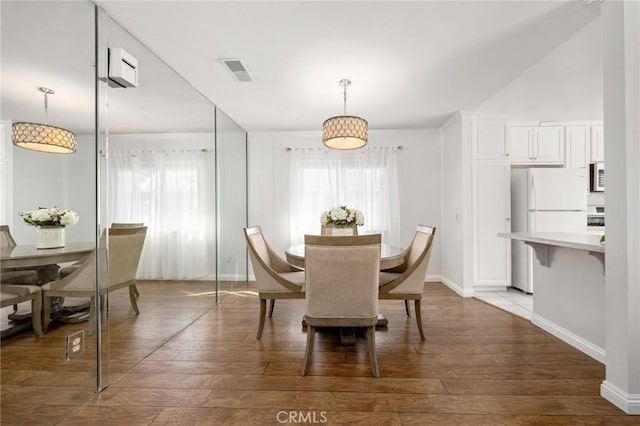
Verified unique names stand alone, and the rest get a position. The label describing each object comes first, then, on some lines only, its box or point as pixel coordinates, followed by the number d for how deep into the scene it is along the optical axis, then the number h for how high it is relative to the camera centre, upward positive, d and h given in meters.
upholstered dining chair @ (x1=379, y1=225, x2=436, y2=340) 2.57 -0.57
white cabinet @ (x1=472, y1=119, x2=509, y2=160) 4.16 +0.98
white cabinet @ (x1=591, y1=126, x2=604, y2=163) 4.41 +0.97
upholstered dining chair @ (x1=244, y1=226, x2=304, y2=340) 2.61 -0.58
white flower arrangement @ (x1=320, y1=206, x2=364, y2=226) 3.12 -0.03
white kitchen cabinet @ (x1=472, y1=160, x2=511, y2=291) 4.16 -0.11
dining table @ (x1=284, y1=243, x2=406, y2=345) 2.45 -0.37
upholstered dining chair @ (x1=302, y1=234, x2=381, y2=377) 1.97 -0.44
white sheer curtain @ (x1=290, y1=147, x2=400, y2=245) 4.79 +0.40
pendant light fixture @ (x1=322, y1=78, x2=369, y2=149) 2.89 +0.78
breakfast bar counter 2.23 -0.60
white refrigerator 4.01 +0.17
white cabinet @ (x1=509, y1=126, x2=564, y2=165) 4.43 +0.96
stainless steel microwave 4.45 +0.52
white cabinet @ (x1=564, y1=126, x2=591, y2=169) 4.43 +0.93
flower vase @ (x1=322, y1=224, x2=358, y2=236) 3.14 -0.16
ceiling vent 2.64 +1.26
